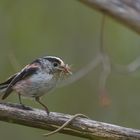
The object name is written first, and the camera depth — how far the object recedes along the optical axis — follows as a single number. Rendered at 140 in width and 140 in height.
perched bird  5.80
